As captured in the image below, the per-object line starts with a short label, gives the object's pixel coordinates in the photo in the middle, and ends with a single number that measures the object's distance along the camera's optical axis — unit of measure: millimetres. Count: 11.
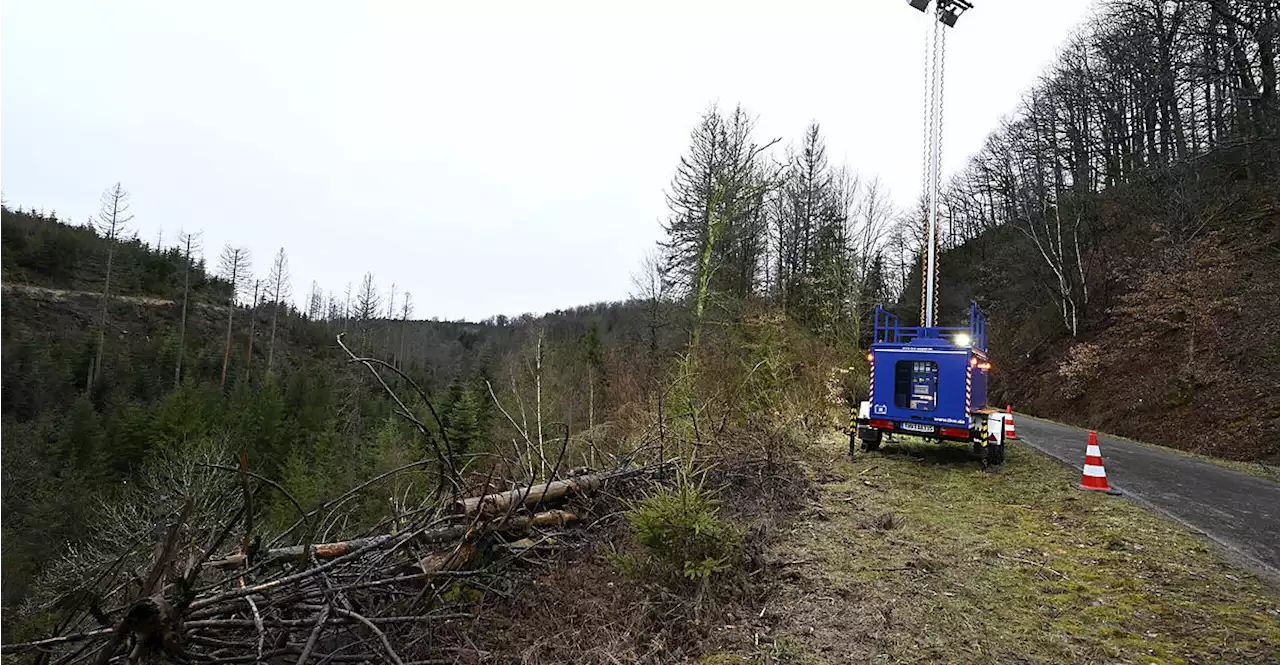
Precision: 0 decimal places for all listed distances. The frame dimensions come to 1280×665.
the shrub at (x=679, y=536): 3598
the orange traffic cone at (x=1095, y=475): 6039
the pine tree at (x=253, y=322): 49938
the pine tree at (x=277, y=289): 51156
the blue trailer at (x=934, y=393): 7184
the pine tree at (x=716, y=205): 16562
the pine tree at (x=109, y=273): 38156
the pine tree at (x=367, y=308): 45562
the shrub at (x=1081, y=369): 17109
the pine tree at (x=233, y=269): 50219
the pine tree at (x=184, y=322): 41500
